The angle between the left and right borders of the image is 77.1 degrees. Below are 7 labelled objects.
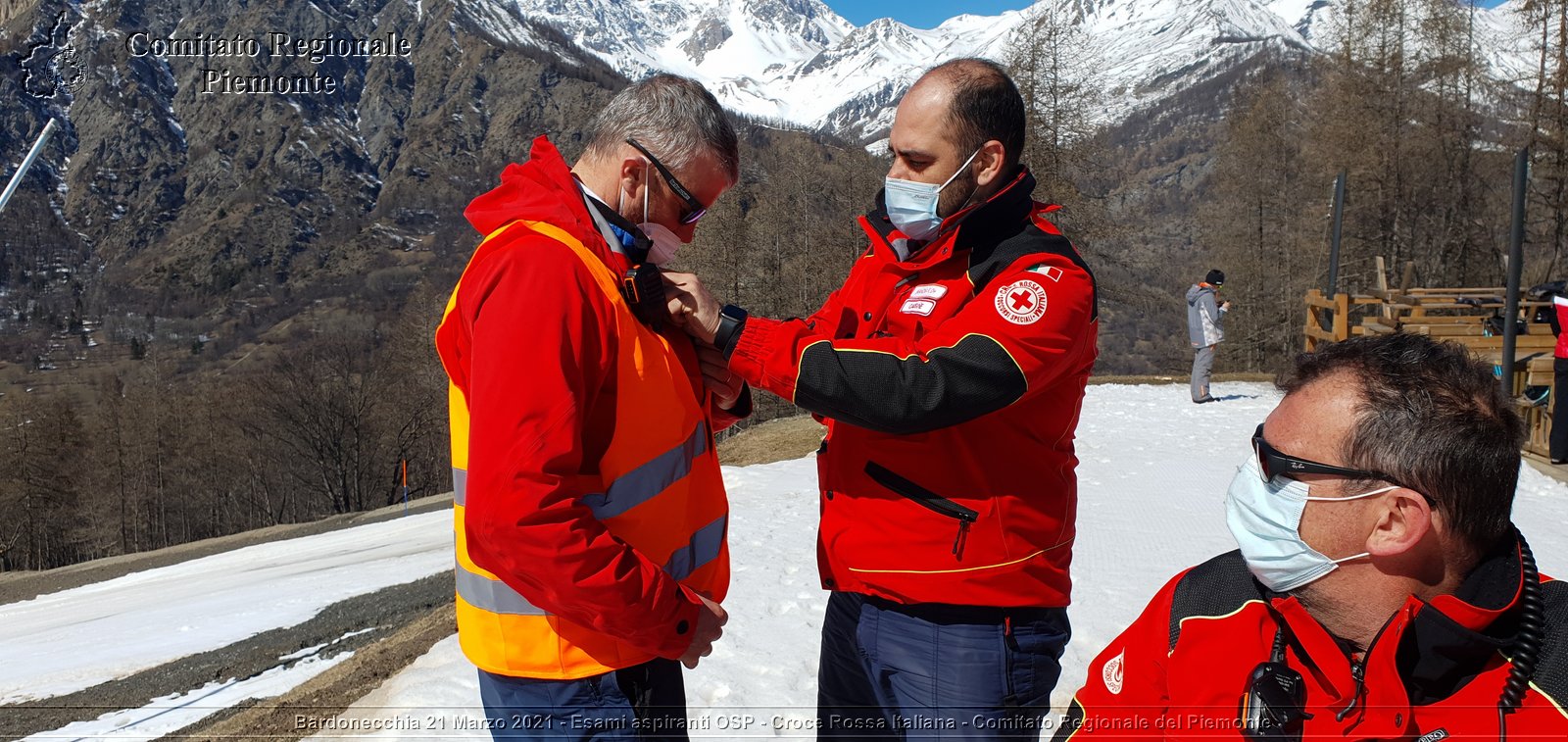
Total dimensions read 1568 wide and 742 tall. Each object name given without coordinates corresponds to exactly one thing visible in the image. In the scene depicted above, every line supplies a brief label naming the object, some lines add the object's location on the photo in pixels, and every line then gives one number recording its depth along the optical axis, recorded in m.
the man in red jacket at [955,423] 2.23
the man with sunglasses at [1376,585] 1.70
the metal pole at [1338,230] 15.21
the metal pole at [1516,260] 8.62
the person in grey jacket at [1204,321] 14.46
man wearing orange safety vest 1.99
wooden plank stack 10.95
